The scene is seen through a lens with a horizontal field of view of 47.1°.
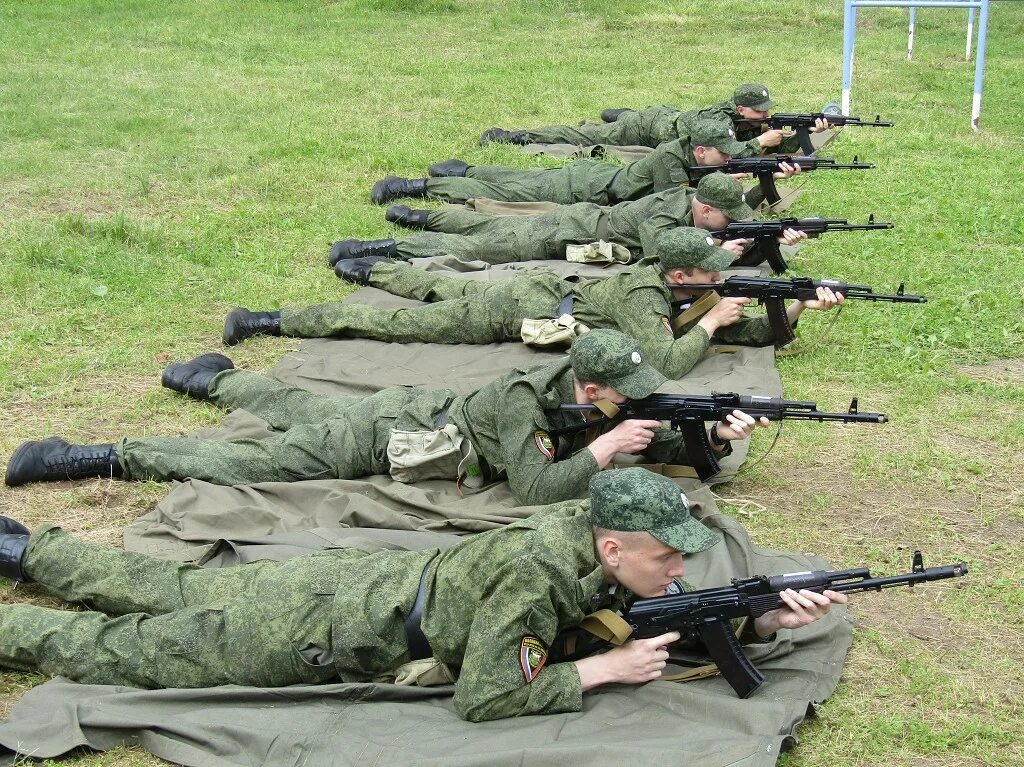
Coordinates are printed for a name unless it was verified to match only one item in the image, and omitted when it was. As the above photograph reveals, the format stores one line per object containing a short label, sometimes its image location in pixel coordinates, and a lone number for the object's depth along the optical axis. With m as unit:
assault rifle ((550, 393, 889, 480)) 6.00
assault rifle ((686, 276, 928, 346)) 7.70
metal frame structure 14.00
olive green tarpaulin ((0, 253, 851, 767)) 4.25
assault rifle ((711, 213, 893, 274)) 8.89
